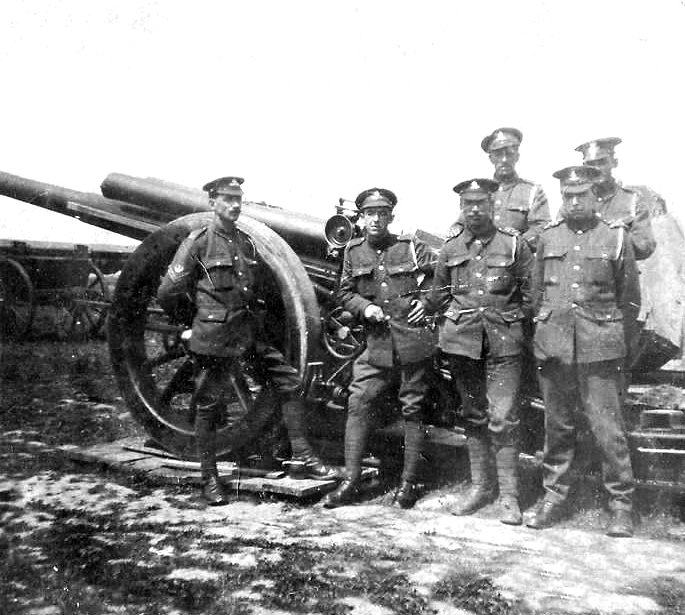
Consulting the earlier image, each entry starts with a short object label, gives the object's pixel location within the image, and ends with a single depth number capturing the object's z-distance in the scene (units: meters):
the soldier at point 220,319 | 4.48
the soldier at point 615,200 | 4.14
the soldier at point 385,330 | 4.47
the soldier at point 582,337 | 3.92
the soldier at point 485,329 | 4.22
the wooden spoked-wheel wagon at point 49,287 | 10.84
